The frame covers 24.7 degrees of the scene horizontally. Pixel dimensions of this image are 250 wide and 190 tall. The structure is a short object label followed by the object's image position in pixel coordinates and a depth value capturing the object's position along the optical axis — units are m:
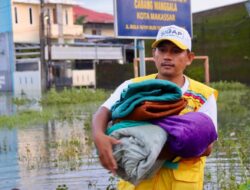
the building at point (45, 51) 39.59
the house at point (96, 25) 62.91
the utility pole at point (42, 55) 37.09
